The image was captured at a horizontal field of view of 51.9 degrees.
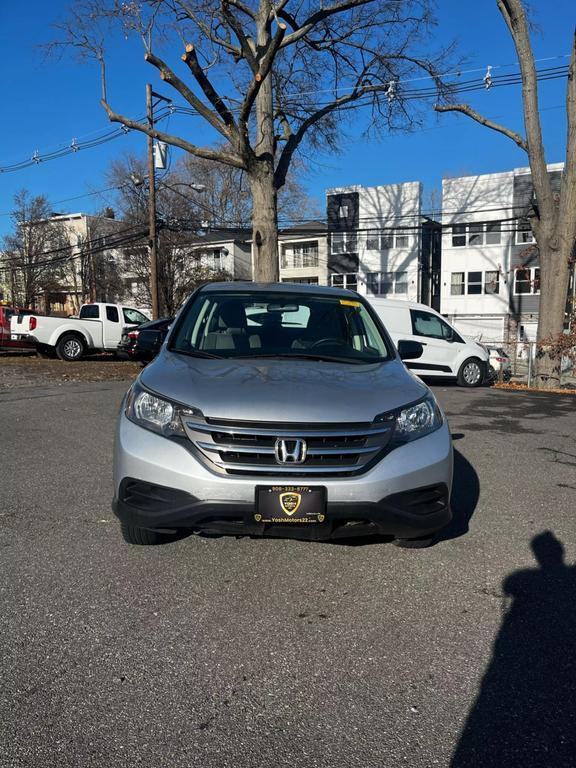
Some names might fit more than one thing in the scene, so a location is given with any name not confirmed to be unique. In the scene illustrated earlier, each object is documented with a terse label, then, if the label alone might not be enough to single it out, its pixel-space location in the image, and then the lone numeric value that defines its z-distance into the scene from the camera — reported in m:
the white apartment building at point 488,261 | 35.50
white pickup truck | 18.72
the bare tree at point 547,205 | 13.59
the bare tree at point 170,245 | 36.22
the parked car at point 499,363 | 16.06
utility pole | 22.66
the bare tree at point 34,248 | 50.34
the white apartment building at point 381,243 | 39.44
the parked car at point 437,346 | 14.90
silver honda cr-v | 2.88
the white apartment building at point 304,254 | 44.06
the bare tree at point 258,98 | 13.11
